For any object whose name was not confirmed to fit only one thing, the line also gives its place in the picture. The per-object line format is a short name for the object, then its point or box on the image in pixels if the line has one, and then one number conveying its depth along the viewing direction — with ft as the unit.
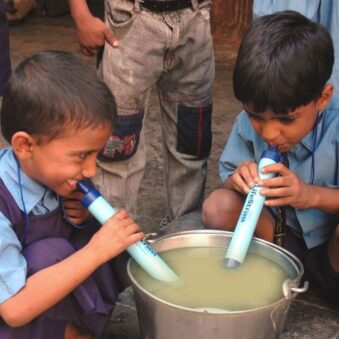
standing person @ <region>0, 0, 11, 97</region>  6.46
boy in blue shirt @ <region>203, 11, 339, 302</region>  4.74
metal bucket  3.99
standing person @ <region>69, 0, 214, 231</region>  5.78
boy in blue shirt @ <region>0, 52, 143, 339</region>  4.19
